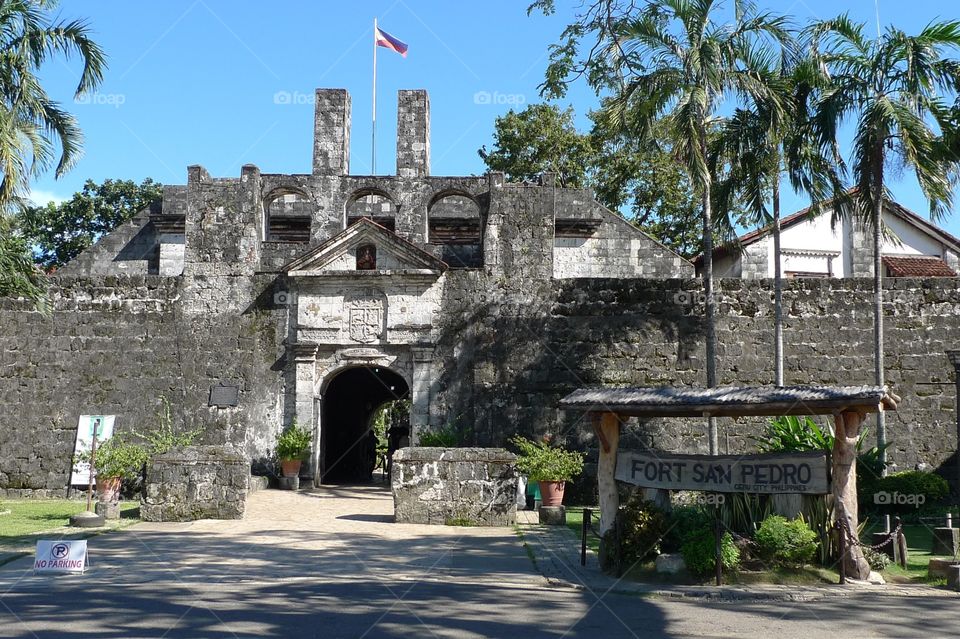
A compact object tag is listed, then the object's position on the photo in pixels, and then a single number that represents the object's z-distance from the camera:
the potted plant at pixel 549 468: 15.23
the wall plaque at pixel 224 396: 18.92
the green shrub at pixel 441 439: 17.92
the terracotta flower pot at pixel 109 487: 15.69
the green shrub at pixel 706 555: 9.80
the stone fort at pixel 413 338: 18.47
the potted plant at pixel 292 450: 18.48
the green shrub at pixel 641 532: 10.24
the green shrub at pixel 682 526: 10.23
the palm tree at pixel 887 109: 15.95
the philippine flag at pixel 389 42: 24.39
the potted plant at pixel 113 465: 15.72
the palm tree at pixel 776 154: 16.95
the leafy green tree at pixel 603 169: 31.52
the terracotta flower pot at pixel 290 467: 18.53
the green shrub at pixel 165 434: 17.94
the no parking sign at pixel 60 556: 9.68
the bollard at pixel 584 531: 10.72
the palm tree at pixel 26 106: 15.66
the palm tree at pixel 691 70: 16.35
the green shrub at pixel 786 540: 9.91
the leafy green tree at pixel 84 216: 41.25
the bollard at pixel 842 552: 9.80
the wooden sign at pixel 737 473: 10.20
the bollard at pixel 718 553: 9.65
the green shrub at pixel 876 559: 10.34
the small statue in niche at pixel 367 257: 19.23
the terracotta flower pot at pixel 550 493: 15.22
